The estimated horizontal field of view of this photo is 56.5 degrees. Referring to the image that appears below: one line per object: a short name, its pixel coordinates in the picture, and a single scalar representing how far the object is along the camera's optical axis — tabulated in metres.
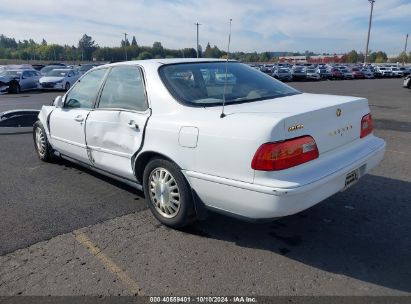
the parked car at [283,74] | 40.25
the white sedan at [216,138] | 2.82
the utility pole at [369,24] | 74.19
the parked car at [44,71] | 25.63
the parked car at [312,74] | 42.09
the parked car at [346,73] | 46.31
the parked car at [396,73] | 53.69
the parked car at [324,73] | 44.84
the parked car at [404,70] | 55.10
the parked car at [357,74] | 48.66
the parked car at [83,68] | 26.25
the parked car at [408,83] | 26.66
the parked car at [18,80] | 21.92
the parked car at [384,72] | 53.28
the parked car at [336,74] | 46.06
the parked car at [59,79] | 23.12
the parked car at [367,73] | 49.53
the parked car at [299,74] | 41.38
